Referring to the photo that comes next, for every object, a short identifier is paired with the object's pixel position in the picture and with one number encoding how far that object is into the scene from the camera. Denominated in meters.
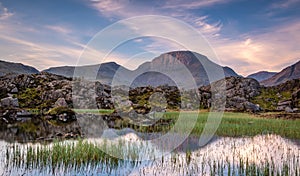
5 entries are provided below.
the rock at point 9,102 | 67.78
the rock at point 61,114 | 54.44
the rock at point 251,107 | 65.30
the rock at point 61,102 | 75.94
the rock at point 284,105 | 63.81
